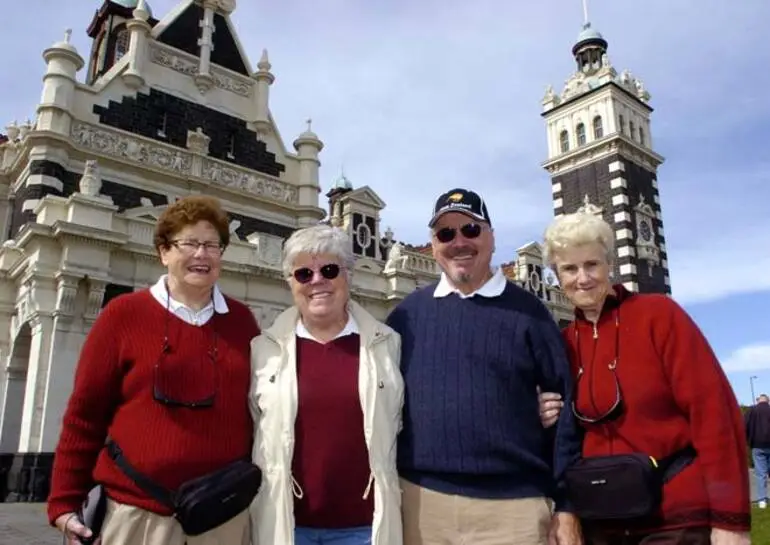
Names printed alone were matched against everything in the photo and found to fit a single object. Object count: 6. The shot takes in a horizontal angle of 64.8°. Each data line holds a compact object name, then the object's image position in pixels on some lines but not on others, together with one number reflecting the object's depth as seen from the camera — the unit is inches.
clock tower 1273.4
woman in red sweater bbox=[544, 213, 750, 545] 108.5
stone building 531.2
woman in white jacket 120.3
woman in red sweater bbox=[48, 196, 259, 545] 115.6
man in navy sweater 121.6
